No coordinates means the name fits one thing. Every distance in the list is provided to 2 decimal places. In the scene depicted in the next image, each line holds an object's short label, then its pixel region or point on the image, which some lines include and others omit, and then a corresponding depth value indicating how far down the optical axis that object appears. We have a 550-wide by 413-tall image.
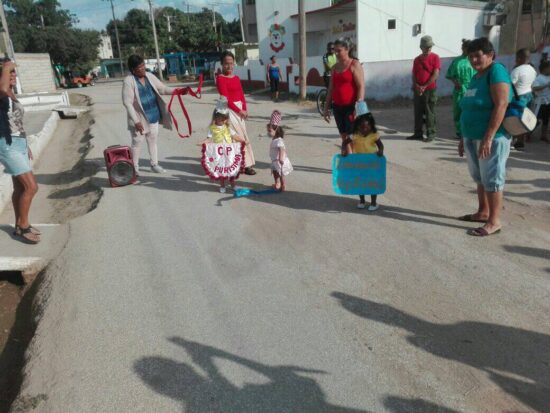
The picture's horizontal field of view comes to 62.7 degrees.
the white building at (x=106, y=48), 94.06
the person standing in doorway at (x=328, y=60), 12.50
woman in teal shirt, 4.03
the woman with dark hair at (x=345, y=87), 5.71
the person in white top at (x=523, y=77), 7.18
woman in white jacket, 6.57
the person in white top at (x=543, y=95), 8.33
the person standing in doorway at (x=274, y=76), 18.03
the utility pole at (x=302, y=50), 16.48
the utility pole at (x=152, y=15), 42.34
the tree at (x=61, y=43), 53.91
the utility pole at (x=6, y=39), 29.45
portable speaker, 6.68
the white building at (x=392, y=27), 19.72
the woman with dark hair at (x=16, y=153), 4.52
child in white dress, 5.98
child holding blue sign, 5.21
